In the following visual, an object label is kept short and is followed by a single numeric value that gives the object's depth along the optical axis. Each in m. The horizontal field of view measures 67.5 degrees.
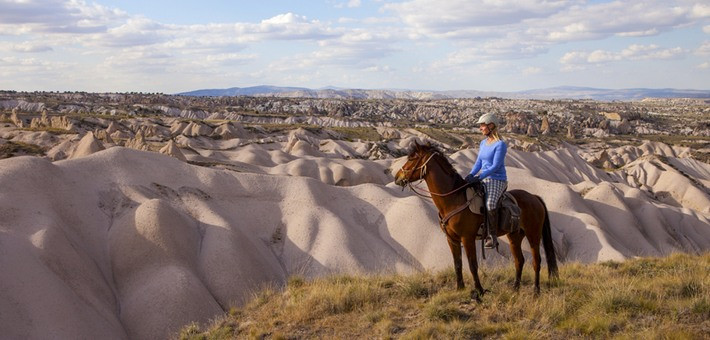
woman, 9.30
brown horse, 9.37
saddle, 9.35
